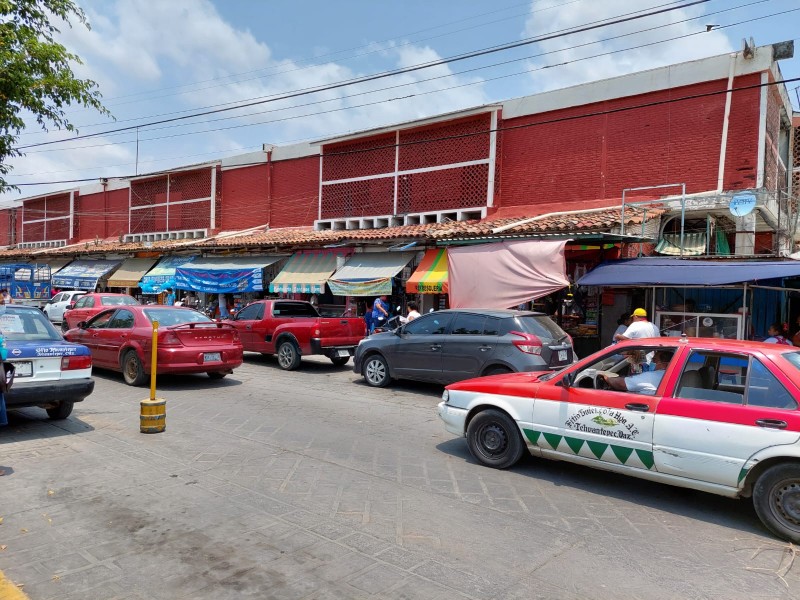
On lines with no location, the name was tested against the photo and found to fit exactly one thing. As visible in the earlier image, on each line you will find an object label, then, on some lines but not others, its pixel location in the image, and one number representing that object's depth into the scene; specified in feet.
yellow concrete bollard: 22.95
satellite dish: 38.09
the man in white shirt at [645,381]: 17.01
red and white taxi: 14.39
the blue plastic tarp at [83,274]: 89.86
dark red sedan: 32.42
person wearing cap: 31.37
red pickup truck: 41.27
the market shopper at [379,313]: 50.60
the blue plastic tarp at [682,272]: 30.53
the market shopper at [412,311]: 43.43
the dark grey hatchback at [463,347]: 29.78
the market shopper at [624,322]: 37.88
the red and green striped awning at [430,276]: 47.21
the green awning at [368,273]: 52.65
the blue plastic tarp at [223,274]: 65.21
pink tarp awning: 38.73
